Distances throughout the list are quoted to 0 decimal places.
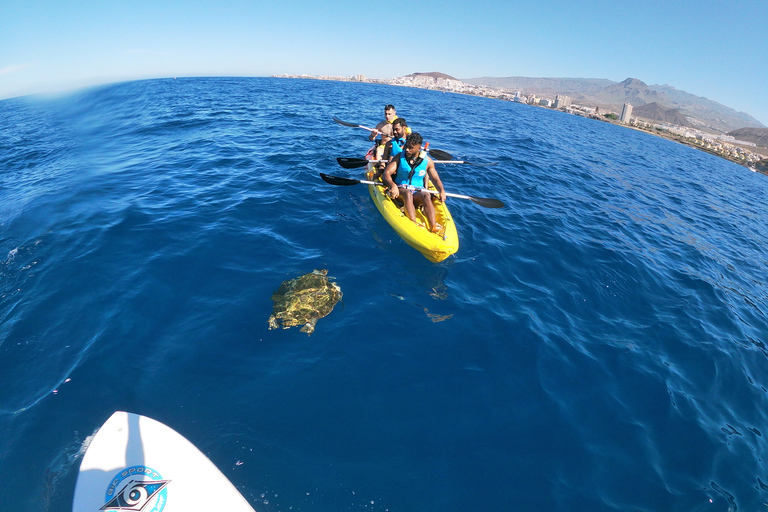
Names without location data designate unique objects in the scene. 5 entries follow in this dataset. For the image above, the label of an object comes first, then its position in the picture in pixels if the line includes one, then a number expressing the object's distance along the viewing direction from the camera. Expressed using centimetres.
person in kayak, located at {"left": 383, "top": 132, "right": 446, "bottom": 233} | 721
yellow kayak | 653
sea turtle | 516
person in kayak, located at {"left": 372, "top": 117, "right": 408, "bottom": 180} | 852
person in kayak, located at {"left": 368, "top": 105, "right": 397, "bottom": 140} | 1098
